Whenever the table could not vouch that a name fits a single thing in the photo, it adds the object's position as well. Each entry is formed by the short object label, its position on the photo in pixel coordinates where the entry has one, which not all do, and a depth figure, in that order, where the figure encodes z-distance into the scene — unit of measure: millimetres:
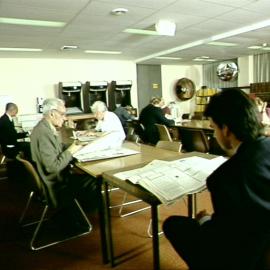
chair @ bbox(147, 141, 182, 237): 2325
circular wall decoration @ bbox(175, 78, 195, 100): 8609
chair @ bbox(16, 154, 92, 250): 2008
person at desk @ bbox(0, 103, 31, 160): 4020
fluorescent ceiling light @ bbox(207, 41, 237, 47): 5398
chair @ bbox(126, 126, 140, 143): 3106
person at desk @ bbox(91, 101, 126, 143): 3266
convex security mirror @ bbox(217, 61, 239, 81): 6570
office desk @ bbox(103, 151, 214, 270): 1260
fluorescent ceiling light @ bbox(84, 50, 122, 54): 6182
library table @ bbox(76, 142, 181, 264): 1746
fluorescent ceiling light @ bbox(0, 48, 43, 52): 5330
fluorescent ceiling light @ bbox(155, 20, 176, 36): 3896
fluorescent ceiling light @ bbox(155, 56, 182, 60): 6913
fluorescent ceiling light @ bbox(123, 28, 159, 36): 4338
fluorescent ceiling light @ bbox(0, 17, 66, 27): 3535
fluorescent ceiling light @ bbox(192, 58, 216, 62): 7711
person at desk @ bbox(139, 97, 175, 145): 4305
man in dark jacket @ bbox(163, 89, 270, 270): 900
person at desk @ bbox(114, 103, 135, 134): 5277
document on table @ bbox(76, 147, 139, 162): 2045
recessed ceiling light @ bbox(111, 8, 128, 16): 3299
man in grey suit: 2048
